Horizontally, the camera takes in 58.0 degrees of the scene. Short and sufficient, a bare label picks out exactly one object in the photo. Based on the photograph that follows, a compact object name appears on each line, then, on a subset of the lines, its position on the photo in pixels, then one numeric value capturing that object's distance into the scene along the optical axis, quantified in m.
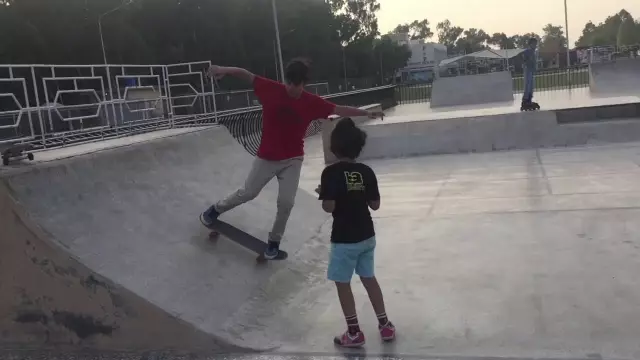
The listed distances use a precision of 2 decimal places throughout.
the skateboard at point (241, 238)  5.29
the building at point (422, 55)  88.00
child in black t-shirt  3.79
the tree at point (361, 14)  79.33
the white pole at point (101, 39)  41.17
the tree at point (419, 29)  180.88
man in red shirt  4.86
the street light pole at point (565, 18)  58.86
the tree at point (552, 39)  139.38
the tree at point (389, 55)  81.88
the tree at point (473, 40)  162.12
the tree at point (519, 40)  151.43
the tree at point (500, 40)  160.25
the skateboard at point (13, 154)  4.75
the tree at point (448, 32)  180.88
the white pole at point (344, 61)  68.30
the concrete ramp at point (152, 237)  4.22
